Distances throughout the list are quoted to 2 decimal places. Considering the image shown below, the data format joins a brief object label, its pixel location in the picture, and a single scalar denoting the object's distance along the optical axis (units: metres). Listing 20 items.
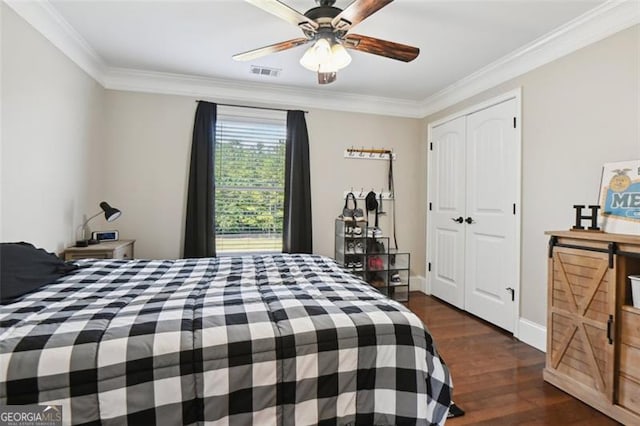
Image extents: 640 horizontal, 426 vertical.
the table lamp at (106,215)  2.71
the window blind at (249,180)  3.58
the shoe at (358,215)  3.69
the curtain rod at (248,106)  3.47
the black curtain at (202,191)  3.36
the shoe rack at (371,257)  3.65
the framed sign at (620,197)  1.88
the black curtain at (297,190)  3.63
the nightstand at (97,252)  2.54
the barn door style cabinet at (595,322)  1.67
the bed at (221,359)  0.97
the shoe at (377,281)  3.75
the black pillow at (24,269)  1.44
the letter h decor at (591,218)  1.97
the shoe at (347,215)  3.67
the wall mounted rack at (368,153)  3.95
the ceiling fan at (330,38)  1.66
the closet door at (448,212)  3.47
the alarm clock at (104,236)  2.91
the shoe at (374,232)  3.75
